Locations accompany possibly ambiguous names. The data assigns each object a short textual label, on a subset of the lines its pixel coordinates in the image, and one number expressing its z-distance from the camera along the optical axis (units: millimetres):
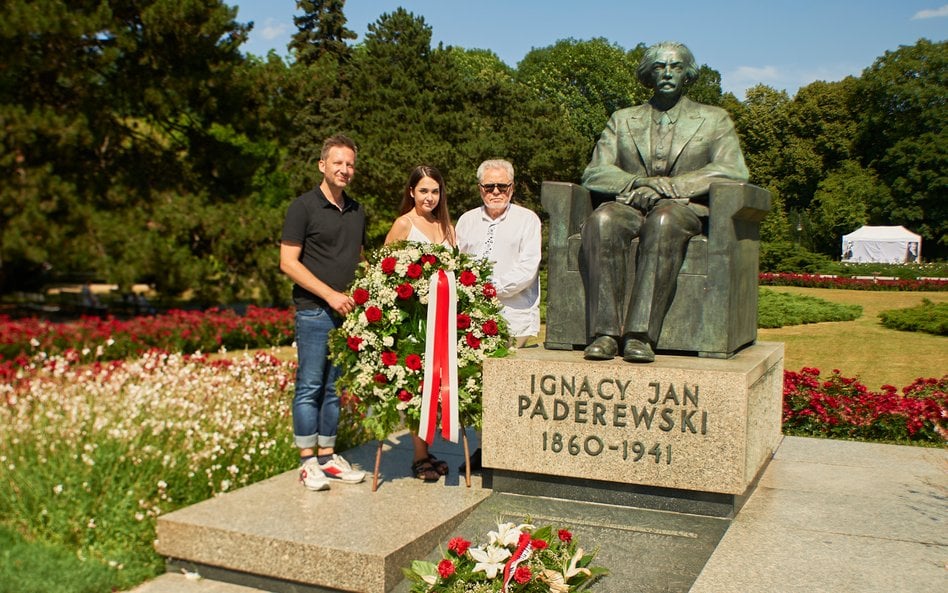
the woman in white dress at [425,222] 4957
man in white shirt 5027
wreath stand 4687
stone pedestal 4191
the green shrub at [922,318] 16172
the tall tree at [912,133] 42625
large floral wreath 4621
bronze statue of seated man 4680
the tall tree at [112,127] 16172
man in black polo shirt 4672
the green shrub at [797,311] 18170
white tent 37594
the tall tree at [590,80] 38969
